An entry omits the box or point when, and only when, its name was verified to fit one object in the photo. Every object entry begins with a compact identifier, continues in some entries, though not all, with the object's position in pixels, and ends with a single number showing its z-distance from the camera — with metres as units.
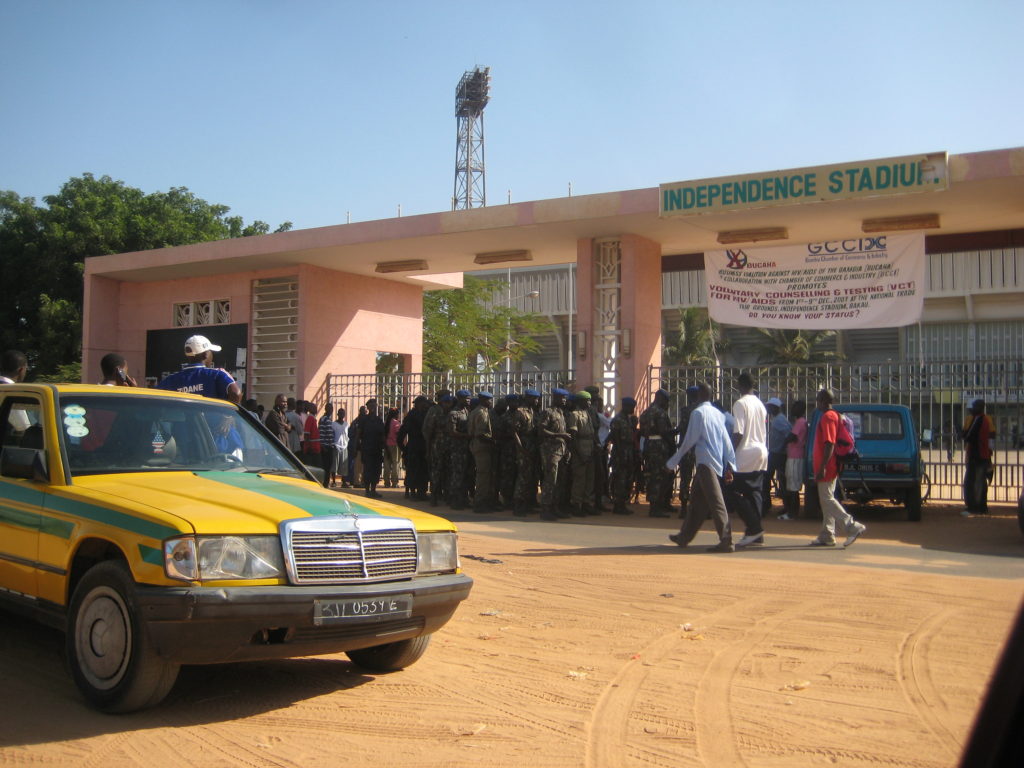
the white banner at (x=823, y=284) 14.88
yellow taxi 4.58
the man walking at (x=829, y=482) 10.66
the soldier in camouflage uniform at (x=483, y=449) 14.82
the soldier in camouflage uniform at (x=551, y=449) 13.98
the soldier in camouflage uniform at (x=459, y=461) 15.44
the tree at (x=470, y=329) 29.95
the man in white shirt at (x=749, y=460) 10.80
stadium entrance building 13.80
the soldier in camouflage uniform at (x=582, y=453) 14.12
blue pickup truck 14.03
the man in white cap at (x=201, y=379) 8.55
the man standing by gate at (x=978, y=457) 14.29
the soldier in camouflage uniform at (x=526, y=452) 14.43
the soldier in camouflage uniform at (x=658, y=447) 14.05
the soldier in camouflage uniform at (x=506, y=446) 14.96
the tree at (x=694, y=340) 44.28
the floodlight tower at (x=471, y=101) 58.58
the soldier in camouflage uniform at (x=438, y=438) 15.63
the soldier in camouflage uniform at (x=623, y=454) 14.67
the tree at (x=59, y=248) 31.20
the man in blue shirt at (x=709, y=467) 10.47
